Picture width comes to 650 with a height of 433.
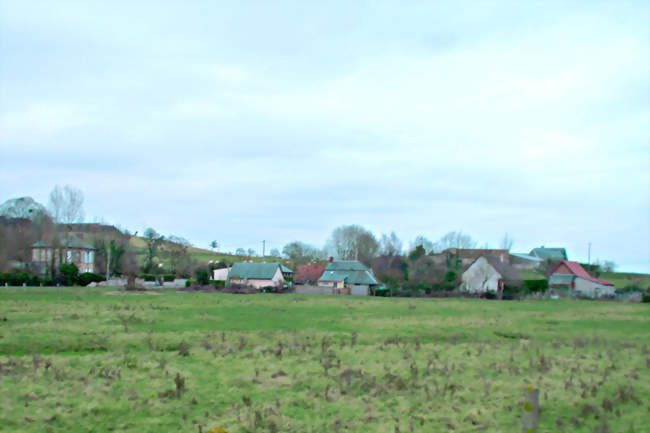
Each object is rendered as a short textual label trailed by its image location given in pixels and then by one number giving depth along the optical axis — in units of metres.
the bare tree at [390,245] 109.44
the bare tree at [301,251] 122.56
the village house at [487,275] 72.38
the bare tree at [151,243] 83.88
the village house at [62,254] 72.81
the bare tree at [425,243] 117.91
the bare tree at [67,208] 85.06
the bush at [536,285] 70.30
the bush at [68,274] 66.94
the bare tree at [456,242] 120.00
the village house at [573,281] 80.44
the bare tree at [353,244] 111.62
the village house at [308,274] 92.00
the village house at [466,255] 82.08
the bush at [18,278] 61.50
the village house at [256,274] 81.56
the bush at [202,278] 71.50
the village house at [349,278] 71.50
